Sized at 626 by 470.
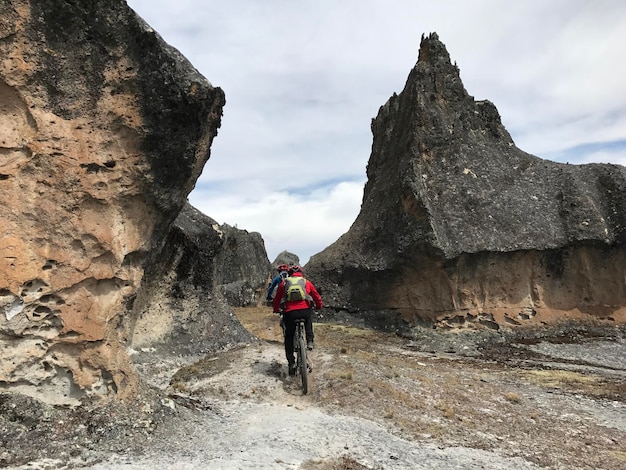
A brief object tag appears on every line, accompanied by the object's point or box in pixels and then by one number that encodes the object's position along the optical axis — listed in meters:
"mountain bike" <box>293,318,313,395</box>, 8.51
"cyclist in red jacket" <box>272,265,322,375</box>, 9.09
